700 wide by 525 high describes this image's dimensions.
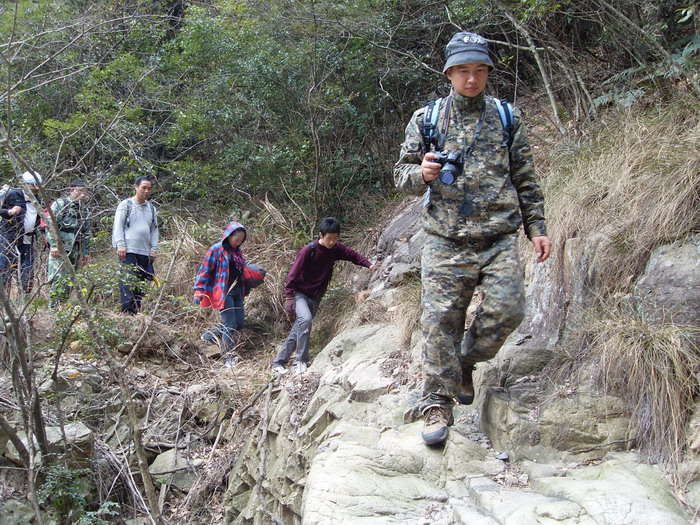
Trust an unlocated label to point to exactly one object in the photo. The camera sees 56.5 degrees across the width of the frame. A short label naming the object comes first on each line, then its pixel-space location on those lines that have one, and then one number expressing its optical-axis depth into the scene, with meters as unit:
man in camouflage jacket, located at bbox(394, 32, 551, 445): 3.87
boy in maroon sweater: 7.50
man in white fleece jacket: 8.09
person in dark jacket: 8.12
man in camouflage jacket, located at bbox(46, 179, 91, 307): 5.47
